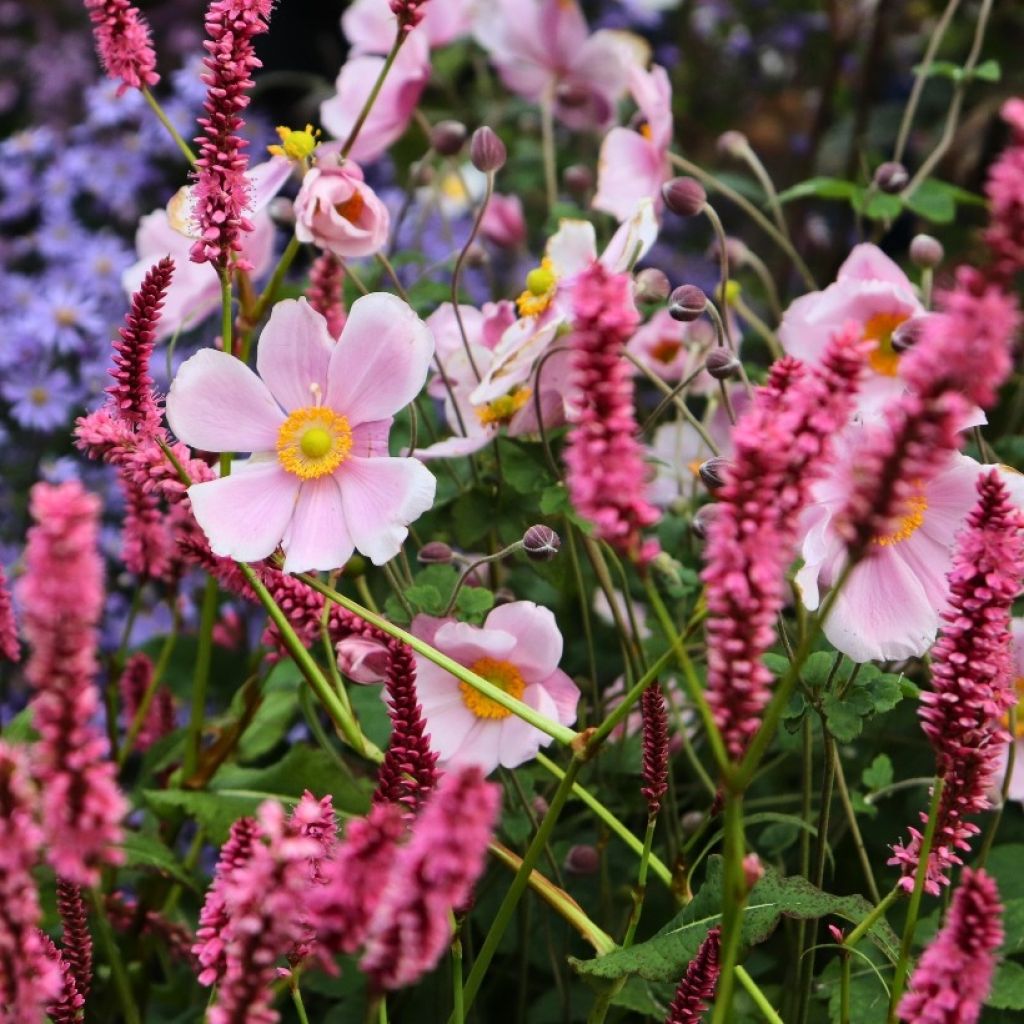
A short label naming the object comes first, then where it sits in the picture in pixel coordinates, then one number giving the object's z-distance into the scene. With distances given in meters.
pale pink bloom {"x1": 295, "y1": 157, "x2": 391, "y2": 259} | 0.66
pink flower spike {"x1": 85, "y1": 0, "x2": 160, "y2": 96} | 0.62
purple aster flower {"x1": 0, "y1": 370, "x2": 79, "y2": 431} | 1.04
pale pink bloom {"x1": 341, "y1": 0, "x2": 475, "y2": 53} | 0.84
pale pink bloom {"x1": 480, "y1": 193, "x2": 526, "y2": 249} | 0.97
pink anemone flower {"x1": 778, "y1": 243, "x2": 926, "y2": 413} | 0.71
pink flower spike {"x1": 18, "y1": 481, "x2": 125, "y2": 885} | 0.47
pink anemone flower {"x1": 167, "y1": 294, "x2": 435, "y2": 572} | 0.63
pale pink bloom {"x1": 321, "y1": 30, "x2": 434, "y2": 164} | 0.80
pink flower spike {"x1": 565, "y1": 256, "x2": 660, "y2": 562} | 0.48
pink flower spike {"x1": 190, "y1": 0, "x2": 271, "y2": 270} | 0.58
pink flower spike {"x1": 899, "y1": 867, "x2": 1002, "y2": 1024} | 0.49
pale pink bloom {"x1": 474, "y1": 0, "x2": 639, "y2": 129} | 0.95
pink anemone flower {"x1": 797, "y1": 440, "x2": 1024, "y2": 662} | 0.62
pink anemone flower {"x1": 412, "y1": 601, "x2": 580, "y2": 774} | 0.64
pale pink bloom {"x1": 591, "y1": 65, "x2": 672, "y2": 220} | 0.78
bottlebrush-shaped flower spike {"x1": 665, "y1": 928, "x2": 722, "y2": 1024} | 0.55
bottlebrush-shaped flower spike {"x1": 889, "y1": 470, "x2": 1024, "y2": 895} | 0.53
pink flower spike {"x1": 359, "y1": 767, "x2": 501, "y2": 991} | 0.47
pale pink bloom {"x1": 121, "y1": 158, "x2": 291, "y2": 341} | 0.70
